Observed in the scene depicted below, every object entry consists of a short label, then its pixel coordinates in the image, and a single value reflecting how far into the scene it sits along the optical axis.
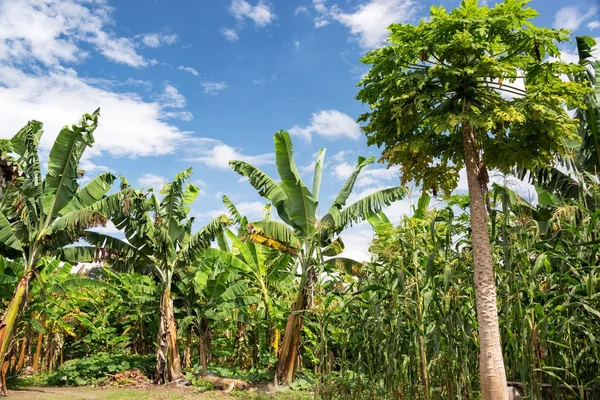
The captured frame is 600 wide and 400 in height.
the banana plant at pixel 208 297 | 12.87
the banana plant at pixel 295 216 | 11.55
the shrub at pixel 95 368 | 13.67
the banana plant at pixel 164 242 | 12.05
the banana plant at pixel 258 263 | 13.07
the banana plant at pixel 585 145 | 9.88
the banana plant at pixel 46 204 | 10.39
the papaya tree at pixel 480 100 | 4.36
